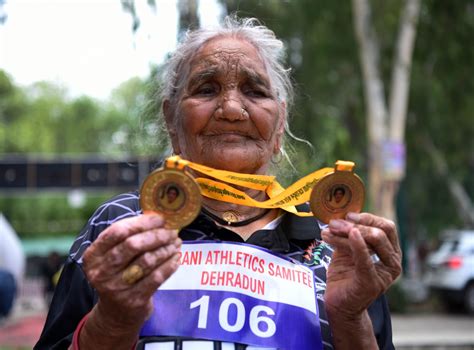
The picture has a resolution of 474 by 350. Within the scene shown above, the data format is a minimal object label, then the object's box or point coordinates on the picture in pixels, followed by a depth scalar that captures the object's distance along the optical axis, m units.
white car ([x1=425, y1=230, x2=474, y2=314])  13.92
